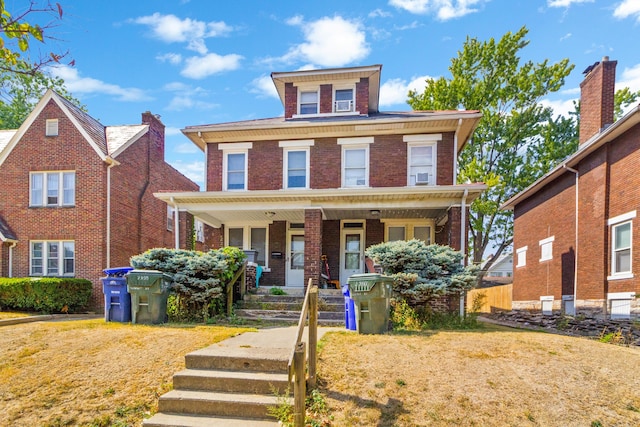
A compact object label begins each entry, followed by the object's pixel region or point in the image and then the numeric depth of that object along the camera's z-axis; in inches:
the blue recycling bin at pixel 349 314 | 331.0
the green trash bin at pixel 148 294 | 346.3
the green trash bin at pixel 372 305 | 305.7
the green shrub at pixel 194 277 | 364.5
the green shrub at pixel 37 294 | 499.5
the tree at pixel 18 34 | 124.0
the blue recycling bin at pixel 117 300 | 367.6
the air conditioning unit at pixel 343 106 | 573.9
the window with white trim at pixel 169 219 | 773.1
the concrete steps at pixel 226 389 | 181.2
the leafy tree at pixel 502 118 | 869.8
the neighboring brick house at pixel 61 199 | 571.8
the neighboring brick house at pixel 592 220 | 389.1
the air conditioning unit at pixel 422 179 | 509.0
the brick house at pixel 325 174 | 468.4
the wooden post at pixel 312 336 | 192.3
